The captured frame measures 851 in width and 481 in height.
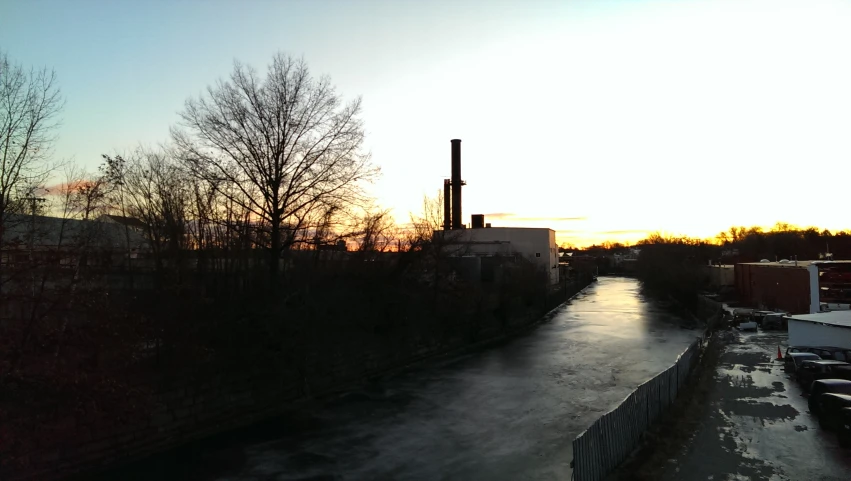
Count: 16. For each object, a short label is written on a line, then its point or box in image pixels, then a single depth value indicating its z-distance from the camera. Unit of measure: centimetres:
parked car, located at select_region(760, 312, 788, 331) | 4253
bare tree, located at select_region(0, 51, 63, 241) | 1010
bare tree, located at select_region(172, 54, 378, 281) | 2075
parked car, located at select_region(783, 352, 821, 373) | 2245
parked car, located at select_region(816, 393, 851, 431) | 1470
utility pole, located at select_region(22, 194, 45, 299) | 1036
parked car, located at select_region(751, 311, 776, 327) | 4515
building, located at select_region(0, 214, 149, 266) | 969
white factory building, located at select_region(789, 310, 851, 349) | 2588
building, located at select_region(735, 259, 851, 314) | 4081
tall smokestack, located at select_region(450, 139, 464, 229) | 5694
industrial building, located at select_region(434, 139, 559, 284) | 6962
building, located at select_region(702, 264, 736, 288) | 7571
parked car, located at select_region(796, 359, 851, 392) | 1956
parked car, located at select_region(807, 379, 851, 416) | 1642
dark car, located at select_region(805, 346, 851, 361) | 2441
